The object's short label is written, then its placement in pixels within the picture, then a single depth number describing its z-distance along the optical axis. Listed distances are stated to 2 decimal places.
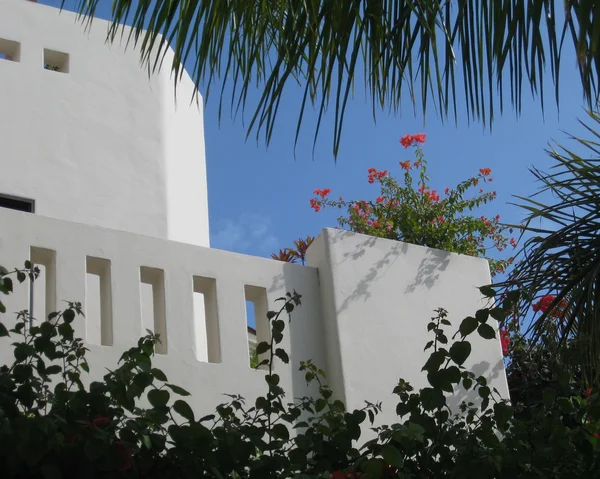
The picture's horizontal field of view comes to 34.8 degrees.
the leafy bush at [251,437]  2.05
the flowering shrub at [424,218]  7.34
